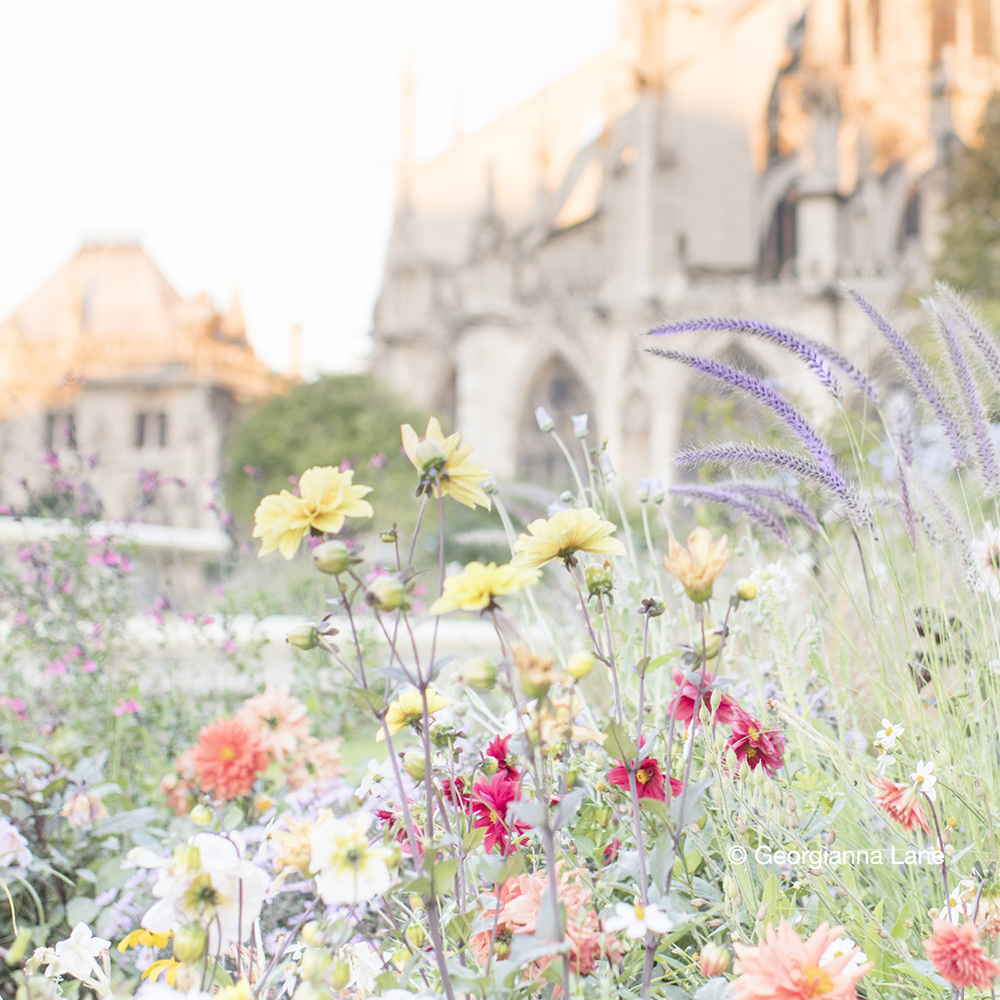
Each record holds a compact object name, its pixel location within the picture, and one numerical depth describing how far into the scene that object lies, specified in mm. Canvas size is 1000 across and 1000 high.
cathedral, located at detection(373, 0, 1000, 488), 23875
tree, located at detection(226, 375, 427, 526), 24781
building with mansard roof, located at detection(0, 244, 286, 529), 36781
